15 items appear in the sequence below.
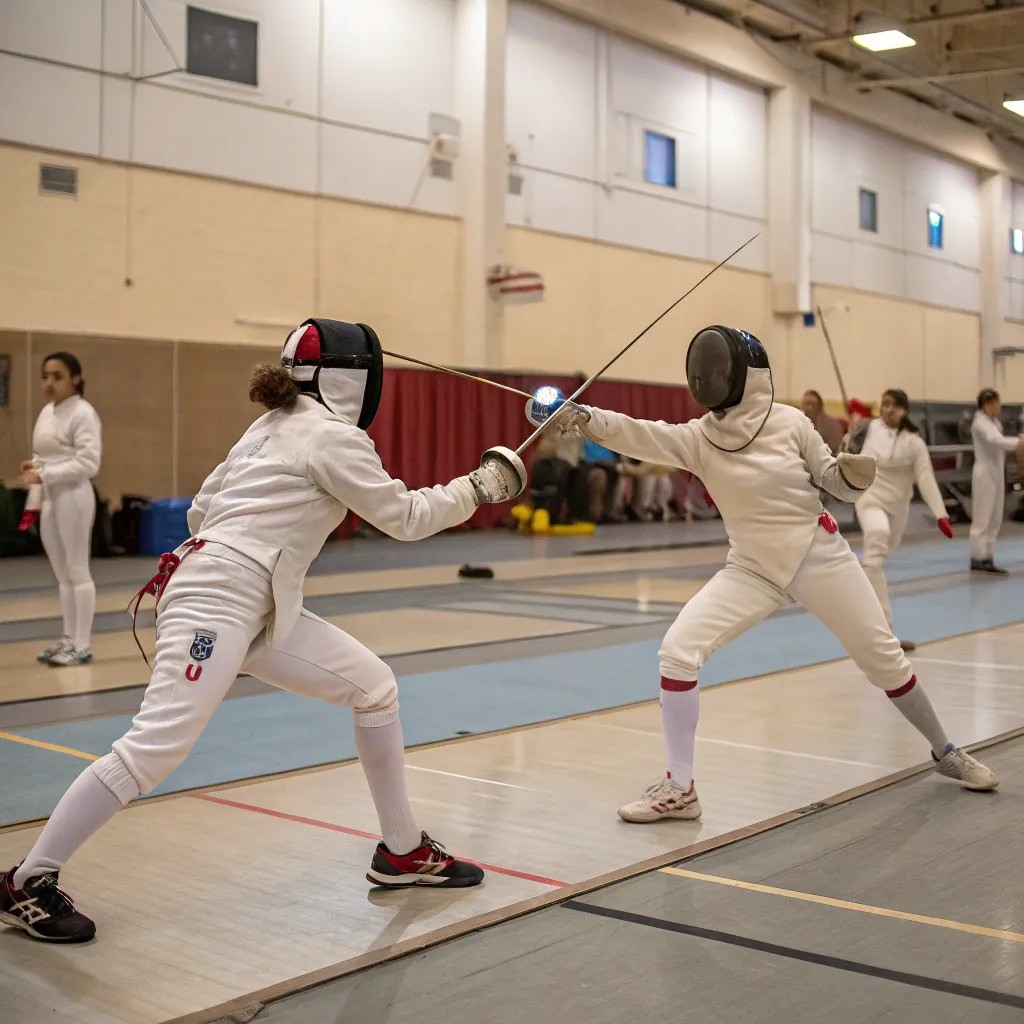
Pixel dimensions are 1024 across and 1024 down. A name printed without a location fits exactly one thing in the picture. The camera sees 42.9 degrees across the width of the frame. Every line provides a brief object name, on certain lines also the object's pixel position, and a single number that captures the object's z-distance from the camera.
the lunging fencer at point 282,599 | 2.67
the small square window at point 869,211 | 21.14
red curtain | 14.81
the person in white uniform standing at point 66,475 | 5.86
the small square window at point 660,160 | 17.38
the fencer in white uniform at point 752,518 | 3.67
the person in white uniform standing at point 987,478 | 10.16
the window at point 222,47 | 12.66
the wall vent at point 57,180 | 11.77
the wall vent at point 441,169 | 14.92
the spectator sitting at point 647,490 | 17.14
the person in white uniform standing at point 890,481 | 6.67
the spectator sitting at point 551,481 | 15.67
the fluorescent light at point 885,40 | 14.96
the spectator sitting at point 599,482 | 16.36
